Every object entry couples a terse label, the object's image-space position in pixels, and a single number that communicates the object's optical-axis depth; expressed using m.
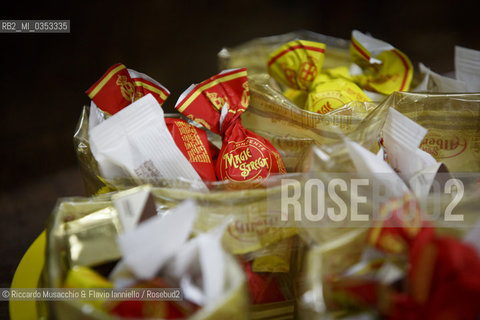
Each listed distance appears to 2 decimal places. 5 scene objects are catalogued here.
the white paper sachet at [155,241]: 0.27
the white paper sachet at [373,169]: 0.29
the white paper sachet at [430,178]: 0.30
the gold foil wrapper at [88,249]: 0.27
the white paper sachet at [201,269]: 0.27
